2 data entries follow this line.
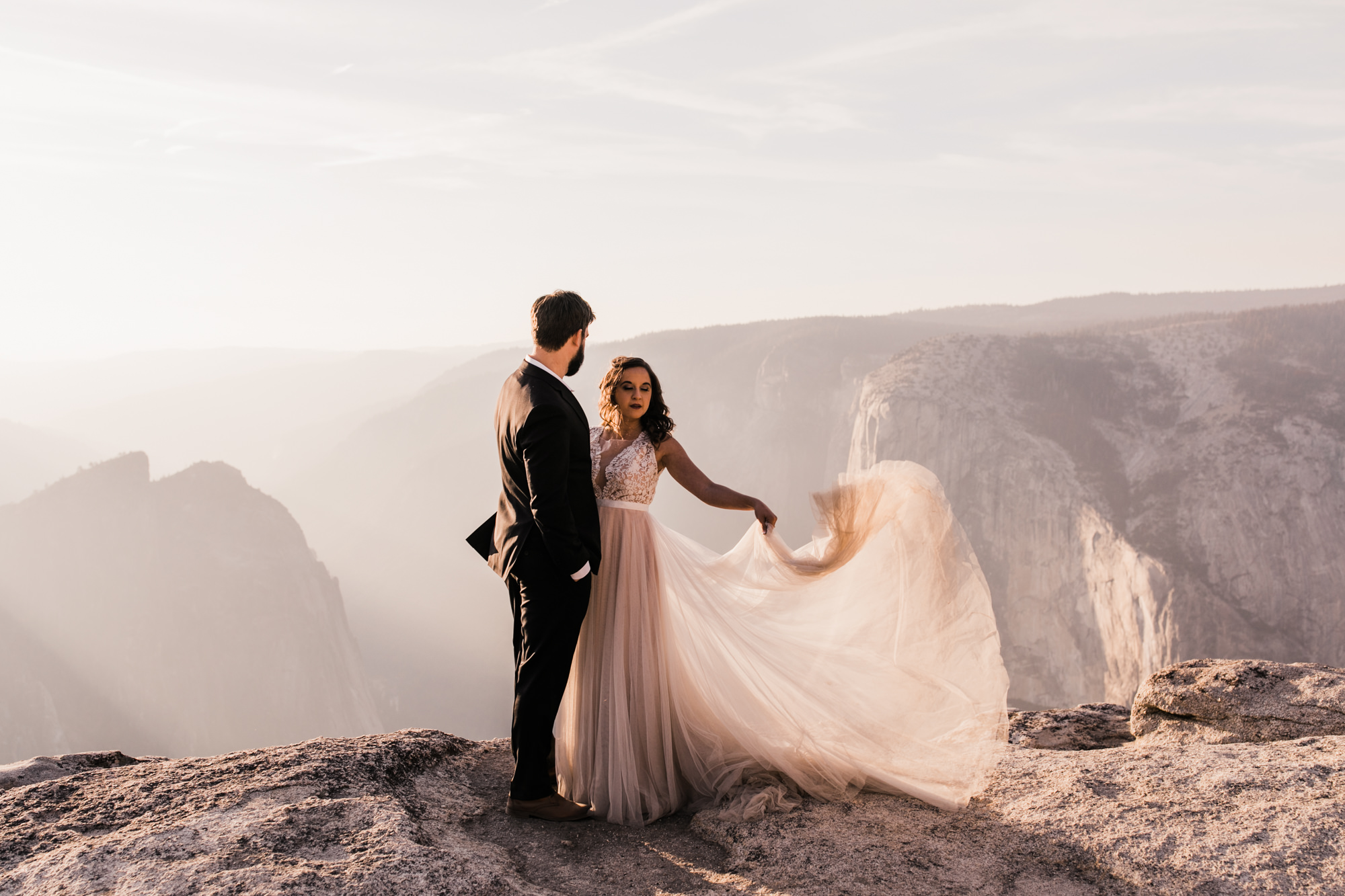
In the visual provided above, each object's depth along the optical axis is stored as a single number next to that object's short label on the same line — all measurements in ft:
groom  10.52
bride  11.97
